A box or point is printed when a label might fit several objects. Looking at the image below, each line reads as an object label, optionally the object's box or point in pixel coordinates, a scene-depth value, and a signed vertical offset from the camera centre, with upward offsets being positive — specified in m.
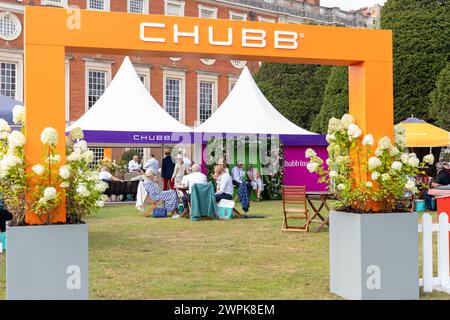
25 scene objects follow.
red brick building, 34.88 +6.44
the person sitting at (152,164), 21.14 -0.05
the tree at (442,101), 24.86 +2.53
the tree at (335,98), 31.97 +3.46
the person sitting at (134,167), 24.35 -0.17
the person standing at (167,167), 20.55 -0.15
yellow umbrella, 18.16 +0.78
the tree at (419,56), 27.81 +4.87
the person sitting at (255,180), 22.42 -0.65
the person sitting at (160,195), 16.25 -0.87
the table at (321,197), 12.59 -0.74
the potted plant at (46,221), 5.41 -0.55
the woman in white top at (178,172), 19.02 -0.29
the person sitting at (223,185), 15.44 -0.58
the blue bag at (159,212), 16.20 -1.32
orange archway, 5.70 +1.18
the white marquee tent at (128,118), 19.56 +1.49
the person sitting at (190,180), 15.48 -0.44
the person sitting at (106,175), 20.00 -0.41
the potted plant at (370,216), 6.23 -0.57
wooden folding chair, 12.63 -0.74
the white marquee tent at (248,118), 21.42 +1.63
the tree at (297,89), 39.12 +4.72
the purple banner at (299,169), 23.67 -0.26
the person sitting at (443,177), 16.61 -0.41
